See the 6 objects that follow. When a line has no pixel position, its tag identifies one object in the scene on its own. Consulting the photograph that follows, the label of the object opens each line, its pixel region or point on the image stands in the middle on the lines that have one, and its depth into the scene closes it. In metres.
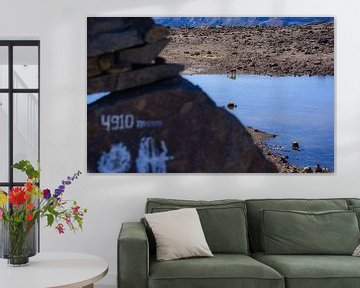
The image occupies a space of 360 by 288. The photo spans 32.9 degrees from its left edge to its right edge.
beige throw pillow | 4.23
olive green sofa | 3.91
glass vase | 3.56
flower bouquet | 3.56
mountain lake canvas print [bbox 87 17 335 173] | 5.02
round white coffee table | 3.27
